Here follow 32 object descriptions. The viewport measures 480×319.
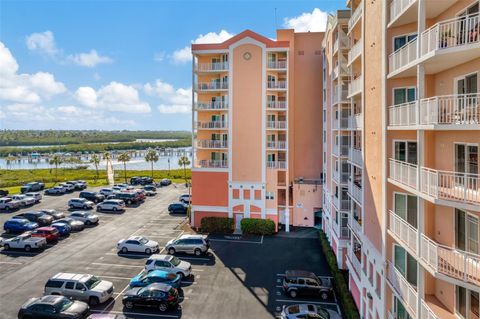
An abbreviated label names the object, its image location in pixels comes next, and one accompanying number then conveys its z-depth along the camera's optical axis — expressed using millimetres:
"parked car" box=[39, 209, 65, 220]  40919
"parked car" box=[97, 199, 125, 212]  45688
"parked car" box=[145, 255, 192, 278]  24906
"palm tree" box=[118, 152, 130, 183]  73900
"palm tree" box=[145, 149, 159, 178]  77625
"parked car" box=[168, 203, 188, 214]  44750
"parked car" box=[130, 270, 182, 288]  22812
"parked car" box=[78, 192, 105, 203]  51844
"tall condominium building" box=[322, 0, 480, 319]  10594
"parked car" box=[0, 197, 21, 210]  45781
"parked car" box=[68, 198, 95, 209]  46688
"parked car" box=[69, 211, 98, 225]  39000
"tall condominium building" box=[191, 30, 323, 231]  37750
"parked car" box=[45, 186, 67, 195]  56094
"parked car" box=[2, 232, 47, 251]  30625
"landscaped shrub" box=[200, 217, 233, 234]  37156
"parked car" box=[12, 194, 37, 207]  47625
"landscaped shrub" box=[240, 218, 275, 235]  36500
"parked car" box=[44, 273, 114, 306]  21359
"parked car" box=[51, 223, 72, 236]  35156
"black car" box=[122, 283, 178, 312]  20609
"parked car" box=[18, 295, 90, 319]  18969
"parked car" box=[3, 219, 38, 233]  36219
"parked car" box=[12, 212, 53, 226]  39094
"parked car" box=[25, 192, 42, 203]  49781
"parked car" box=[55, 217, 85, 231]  37000
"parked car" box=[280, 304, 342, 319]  18656
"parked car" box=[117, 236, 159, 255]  30172
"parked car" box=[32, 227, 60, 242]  32688
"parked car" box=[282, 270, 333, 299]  22594
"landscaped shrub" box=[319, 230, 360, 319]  20309
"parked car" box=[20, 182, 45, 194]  57875
